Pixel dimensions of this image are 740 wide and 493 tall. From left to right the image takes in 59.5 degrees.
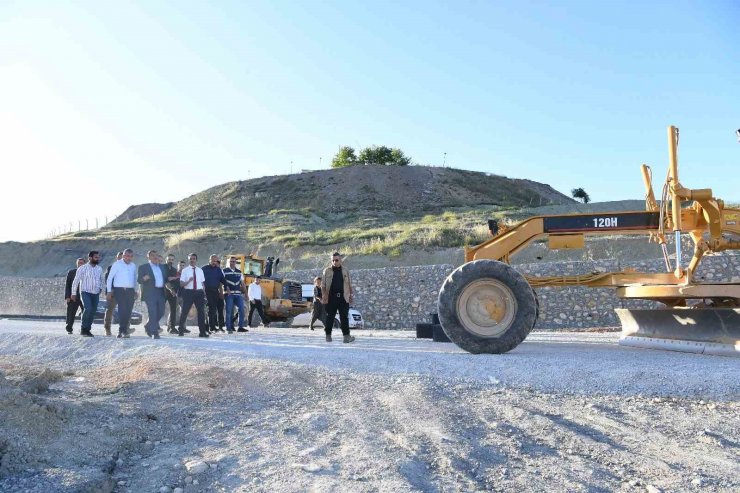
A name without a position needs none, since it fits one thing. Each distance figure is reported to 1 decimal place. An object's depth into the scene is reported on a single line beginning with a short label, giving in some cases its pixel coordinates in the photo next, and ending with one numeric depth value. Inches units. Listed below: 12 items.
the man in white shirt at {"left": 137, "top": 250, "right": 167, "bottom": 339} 511.7
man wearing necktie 544.4
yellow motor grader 327.0
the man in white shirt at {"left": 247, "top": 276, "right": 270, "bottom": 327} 723.4
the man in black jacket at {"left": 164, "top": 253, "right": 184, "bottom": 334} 565.9
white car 820.6
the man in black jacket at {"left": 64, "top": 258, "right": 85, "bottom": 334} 534.6
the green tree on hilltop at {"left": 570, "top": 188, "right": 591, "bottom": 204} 3167.1
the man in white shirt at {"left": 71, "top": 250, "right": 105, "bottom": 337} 490.9
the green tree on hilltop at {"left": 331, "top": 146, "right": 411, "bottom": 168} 3393.2
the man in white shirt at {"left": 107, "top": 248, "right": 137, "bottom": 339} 491.2
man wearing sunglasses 457.1
